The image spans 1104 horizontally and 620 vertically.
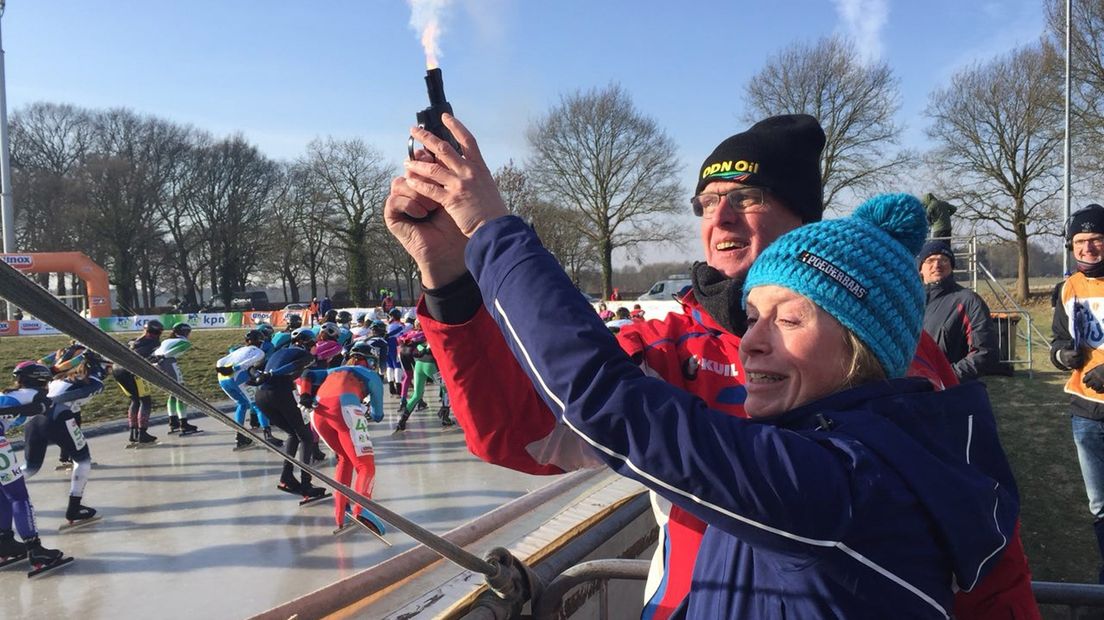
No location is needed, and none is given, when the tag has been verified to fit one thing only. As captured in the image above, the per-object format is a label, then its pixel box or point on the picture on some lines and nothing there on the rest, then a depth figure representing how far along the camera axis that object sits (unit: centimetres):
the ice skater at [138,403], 952
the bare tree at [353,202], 3644
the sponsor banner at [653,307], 2365
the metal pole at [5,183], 2377
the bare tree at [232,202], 4128
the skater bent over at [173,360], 977
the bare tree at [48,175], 3372
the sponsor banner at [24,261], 2570
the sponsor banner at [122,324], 3276
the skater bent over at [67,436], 649
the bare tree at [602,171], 3547
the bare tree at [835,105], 2830
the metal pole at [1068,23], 1847
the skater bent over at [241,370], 927
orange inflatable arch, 2595
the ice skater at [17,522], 544
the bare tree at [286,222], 4162
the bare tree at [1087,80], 2095
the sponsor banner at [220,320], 3569
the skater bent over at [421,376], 1037
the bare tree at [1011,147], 2520
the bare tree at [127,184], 3553
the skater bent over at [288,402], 741
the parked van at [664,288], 3358
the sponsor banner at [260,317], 3406
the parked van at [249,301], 4270
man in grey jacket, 461
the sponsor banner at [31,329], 2938
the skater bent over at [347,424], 624
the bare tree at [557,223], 3334
